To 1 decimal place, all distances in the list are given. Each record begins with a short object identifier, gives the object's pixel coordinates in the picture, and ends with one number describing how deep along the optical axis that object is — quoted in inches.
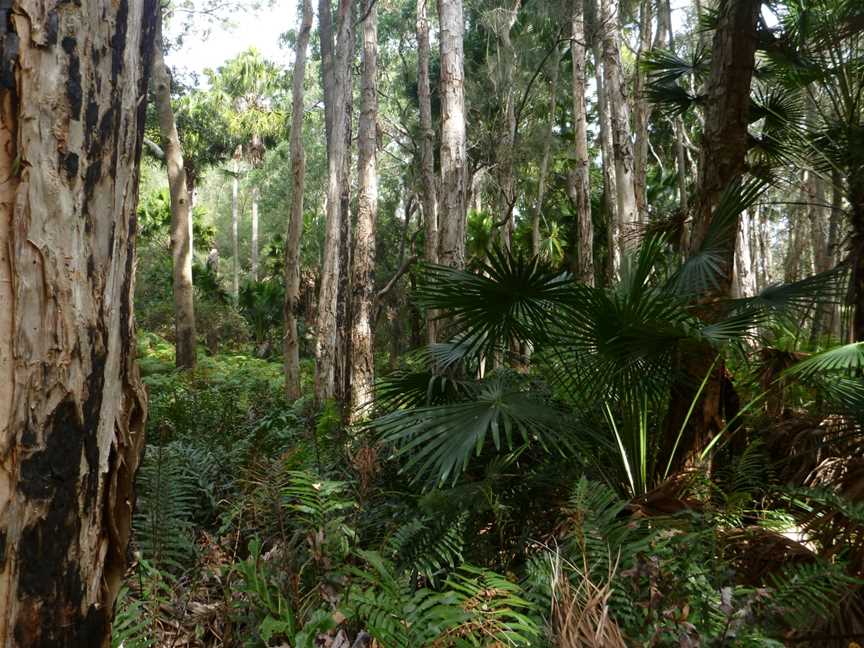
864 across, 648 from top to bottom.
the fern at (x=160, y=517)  123.6
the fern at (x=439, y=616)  81.7
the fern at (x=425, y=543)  115.6
